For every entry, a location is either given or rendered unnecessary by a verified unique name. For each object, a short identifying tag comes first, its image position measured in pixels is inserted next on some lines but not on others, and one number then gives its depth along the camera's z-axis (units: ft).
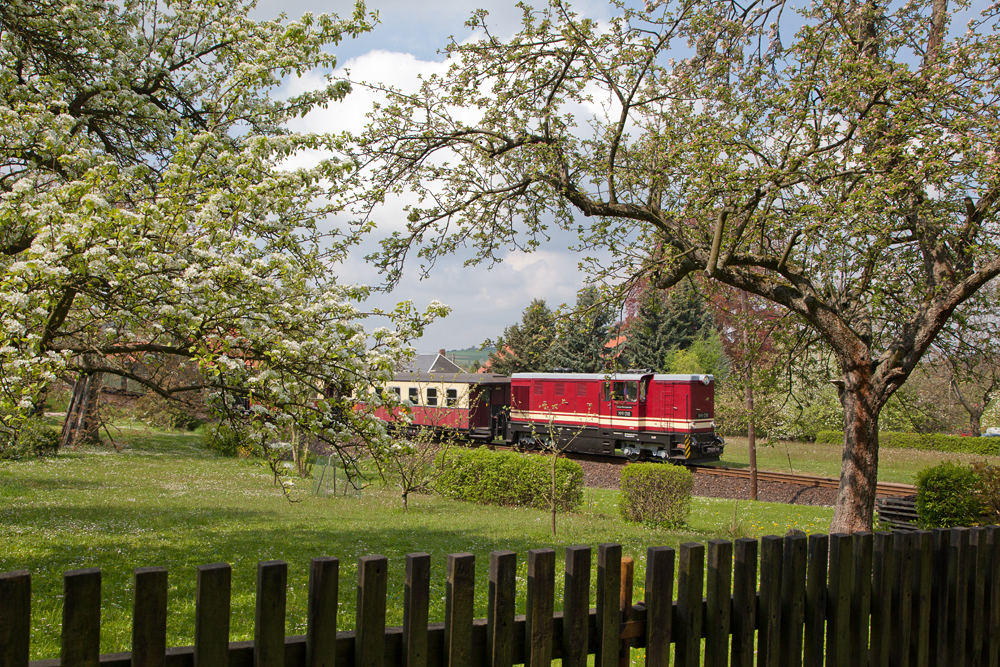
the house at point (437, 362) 161.17
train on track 66.23
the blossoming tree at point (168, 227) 14.94
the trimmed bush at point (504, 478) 44.06
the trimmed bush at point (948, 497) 30.35
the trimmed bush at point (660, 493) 39.19
